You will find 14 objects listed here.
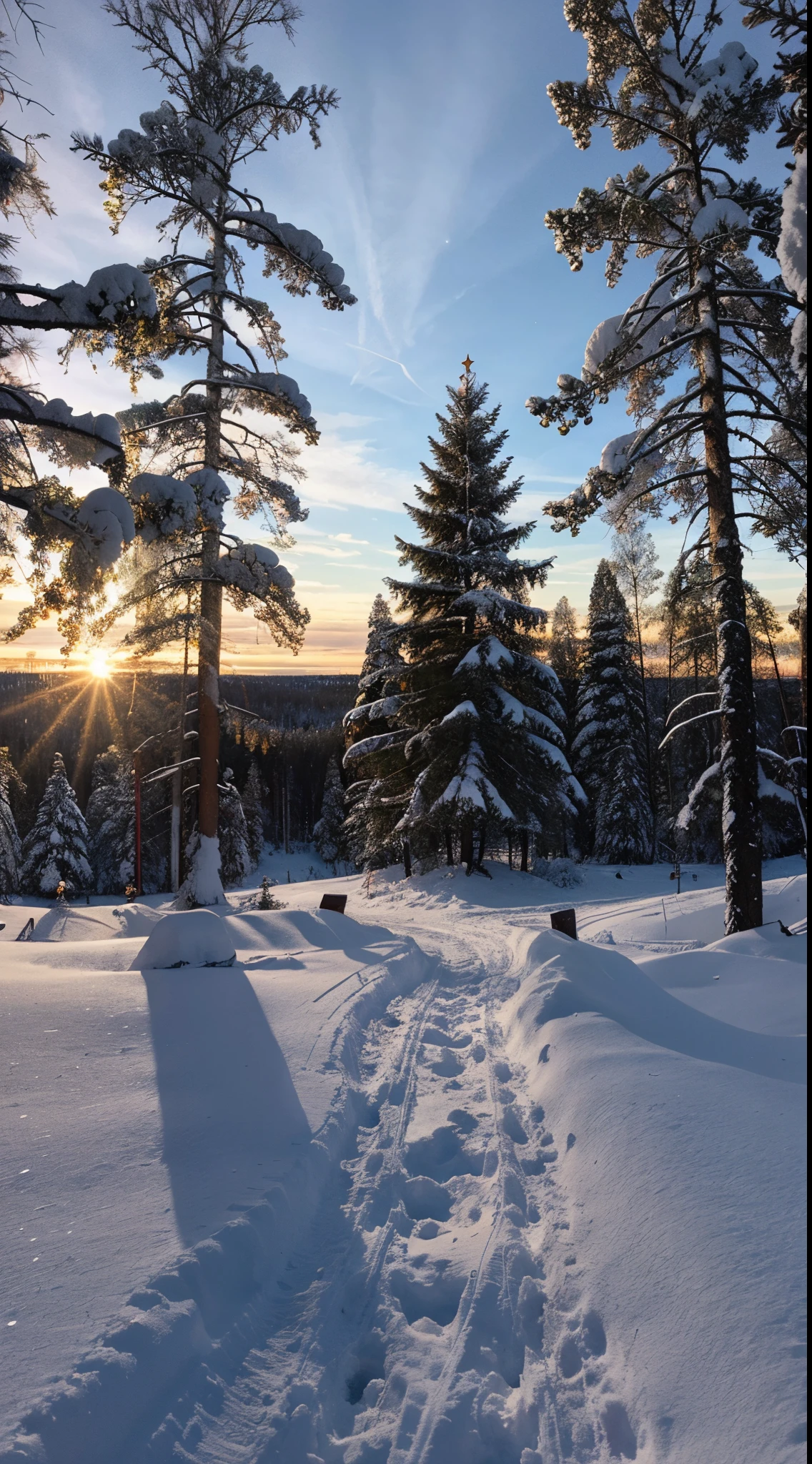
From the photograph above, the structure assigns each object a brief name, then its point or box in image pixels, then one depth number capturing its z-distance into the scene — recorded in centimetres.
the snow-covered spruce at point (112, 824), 3997
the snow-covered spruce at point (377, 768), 1906
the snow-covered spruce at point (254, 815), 4716
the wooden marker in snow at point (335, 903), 1219
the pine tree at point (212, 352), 1123
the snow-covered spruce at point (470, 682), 1741
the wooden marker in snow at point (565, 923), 940
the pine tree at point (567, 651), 3497
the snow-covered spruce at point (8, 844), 2339
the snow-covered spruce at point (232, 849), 3275
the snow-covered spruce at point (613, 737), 2703
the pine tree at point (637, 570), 2722
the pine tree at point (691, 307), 837
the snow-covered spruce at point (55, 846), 3841
